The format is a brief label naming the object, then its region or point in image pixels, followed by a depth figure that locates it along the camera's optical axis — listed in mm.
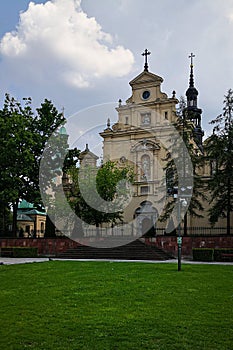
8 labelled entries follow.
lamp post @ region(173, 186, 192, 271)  16800
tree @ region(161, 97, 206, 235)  29516
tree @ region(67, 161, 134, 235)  31016
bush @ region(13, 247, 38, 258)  28672
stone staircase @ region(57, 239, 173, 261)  25312
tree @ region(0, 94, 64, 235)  30561
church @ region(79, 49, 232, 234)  36781
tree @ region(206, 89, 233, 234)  28847
